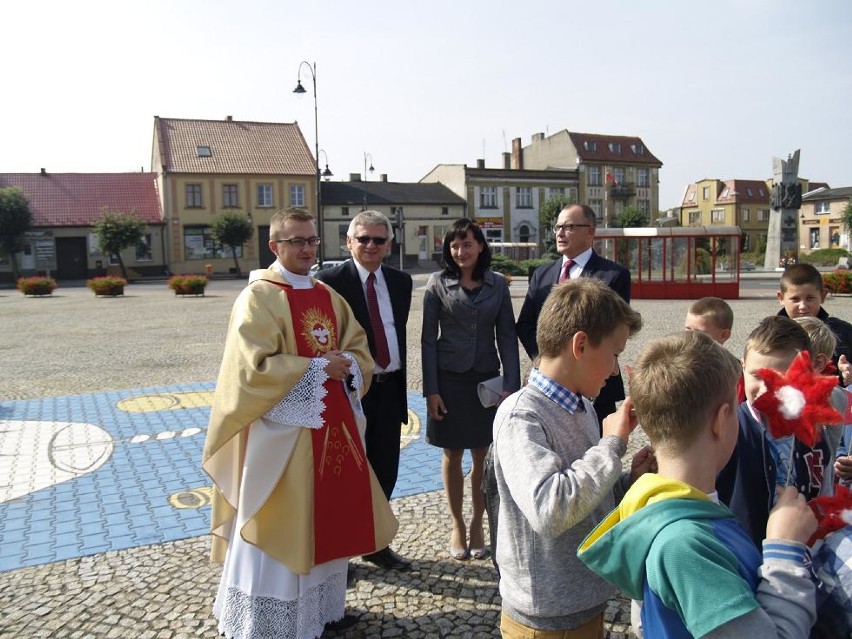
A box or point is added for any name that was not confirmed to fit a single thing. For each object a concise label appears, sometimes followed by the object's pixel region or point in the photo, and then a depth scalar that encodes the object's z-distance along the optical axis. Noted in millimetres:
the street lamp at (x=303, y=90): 24547
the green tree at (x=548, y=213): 50856
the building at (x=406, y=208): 48562
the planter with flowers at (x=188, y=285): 26030
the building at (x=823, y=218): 63531
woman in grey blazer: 4020
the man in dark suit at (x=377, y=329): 4012
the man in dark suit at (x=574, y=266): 4188
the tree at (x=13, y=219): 39188
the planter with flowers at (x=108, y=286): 26656
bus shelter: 22000
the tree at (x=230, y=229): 42844
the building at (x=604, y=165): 59531
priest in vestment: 3020
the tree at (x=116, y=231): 39750
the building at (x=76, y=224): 42375
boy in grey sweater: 1912
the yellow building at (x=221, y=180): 44219
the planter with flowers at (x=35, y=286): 27891
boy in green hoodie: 1346
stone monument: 31797
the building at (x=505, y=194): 53594
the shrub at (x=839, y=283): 21453
